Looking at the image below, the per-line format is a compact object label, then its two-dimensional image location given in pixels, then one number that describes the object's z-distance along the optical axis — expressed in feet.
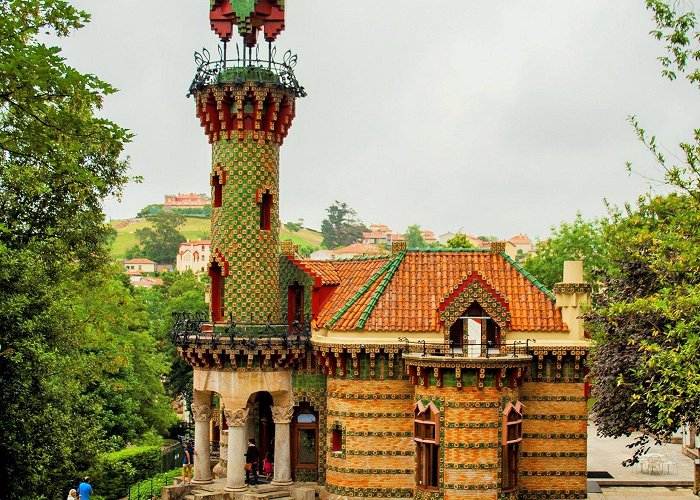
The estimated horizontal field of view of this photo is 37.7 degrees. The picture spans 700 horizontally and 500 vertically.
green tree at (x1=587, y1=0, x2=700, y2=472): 72.38
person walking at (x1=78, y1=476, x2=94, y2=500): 100.73
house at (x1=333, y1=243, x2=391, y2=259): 508.53
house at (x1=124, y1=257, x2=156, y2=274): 515.50
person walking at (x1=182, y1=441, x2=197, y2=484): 103.03
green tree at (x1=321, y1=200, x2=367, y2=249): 643.86
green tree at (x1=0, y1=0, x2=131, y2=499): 57.06
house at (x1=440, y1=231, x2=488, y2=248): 574.15
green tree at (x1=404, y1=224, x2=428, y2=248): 589.32
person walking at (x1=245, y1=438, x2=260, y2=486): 97.76
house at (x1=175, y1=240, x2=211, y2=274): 491.72
